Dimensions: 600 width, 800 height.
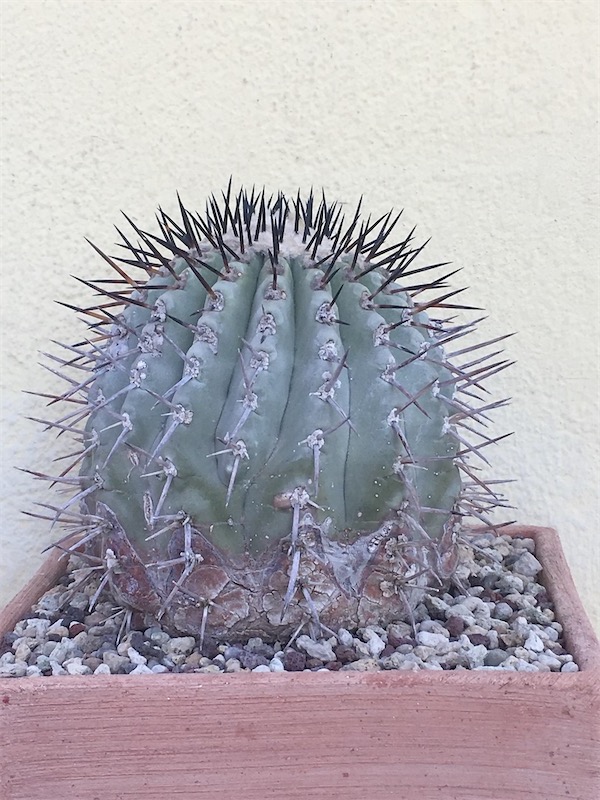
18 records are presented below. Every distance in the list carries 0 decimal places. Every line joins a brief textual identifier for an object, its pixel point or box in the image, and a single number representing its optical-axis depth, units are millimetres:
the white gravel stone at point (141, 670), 226
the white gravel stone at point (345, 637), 238
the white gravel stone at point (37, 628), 267
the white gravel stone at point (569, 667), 229
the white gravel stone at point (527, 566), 318
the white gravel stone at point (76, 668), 229
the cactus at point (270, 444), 225
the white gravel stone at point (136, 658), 233
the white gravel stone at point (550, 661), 232
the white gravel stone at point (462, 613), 262
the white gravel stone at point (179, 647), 240
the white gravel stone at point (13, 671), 232
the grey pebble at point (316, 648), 231
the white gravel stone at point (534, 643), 246
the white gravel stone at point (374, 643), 235
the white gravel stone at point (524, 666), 227
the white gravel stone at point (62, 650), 243
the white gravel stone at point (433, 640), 241
